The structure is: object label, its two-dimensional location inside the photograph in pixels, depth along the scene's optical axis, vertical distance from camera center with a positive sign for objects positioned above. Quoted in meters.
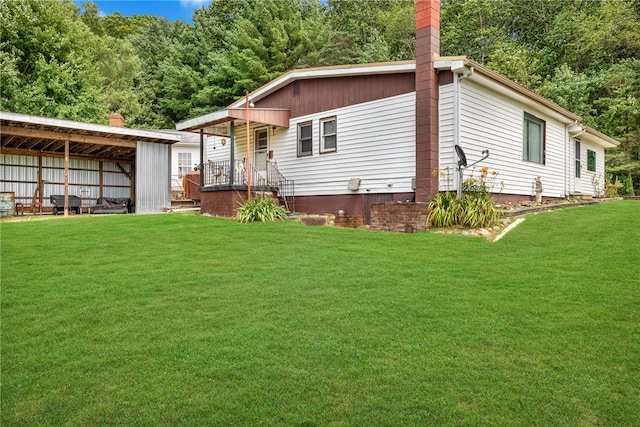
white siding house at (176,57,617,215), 10.70 +2.20
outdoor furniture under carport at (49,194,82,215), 15.35 +0.10
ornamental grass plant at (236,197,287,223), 11.49 -0.14
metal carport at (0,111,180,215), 14.05 +1.74
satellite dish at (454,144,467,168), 9.71 +1.16
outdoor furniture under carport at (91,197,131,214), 16.11 +0.03
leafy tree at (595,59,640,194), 23.92 +5.08
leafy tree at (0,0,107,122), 23.11 +7.88
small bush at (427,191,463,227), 9.43 -0.07
